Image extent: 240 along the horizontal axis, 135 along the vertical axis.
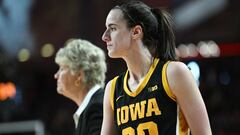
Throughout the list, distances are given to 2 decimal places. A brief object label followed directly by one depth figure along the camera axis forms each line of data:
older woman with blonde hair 6.68
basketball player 4.70
